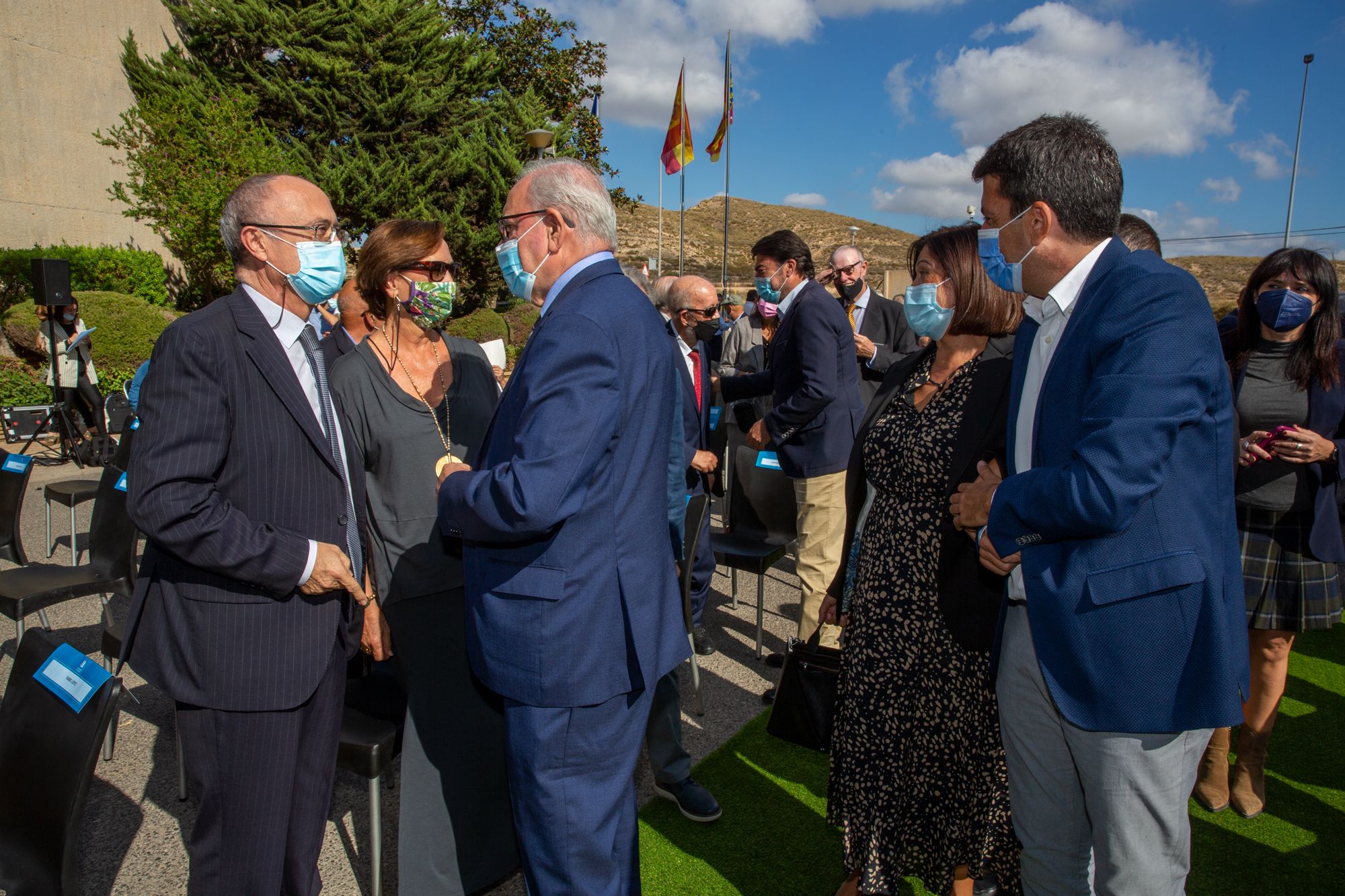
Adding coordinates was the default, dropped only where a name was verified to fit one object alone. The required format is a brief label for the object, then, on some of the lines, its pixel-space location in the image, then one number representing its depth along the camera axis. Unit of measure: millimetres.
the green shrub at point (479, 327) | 20641
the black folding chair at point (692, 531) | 3447
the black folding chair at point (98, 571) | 3674
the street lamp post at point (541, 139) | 9523
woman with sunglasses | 2400
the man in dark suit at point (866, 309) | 6277
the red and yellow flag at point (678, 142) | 19016
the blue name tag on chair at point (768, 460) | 4449
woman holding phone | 3012
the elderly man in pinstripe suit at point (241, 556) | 1759
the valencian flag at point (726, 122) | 20500
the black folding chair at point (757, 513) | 4670
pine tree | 20141
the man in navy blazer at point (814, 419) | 3879
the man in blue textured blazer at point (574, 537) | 1651
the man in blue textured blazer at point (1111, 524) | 1394
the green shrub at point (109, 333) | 12023
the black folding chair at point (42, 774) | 1670
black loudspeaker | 9211
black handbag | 2670
